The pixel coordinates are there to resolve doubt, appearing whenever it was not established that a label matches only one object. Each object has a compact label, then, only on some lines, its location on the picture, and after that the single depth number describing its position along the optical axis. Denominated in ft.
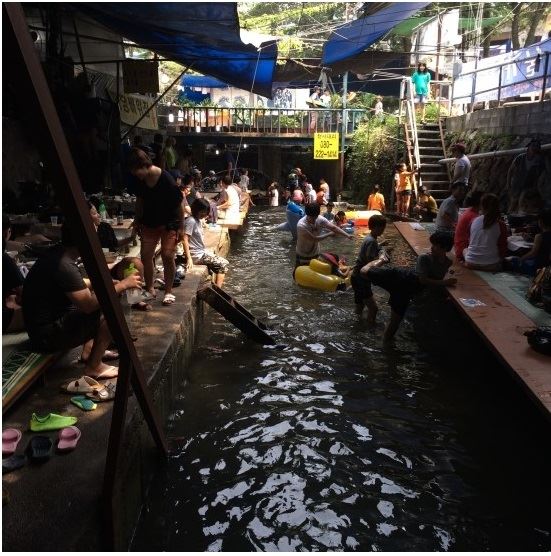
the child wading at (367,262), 23.11
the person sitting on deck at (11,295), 14.80
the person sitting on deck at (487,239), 26.30
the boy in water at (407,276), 21.49
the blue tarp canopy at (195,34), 22.88
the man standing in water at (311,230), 28.81
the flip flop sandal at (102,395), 12.66
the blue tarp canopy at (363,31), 40.78
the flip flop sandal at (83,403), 12.18
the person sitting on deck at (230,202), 45.88
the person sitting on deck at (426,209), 50.11
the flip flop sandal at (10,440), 10.19
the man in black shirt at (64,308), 12.58
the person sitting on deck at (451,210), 32.65
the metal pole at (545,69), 35.73
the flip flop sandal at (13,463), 9.85
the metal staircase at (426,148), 55.67
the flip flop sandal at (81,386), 12.82
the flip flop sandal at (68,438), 10.56
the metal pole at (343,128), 68.23
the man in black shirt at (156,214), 18.71
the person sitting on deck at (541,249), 22.86
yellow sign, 66.23
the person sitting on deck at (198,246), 26.40
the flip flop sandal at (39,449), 10.18
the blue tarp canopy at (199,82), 91.61
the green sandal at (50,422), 11.23
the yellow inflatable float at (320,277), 30.09
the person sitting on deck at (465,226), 29.19
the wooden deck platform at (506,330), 14.33
